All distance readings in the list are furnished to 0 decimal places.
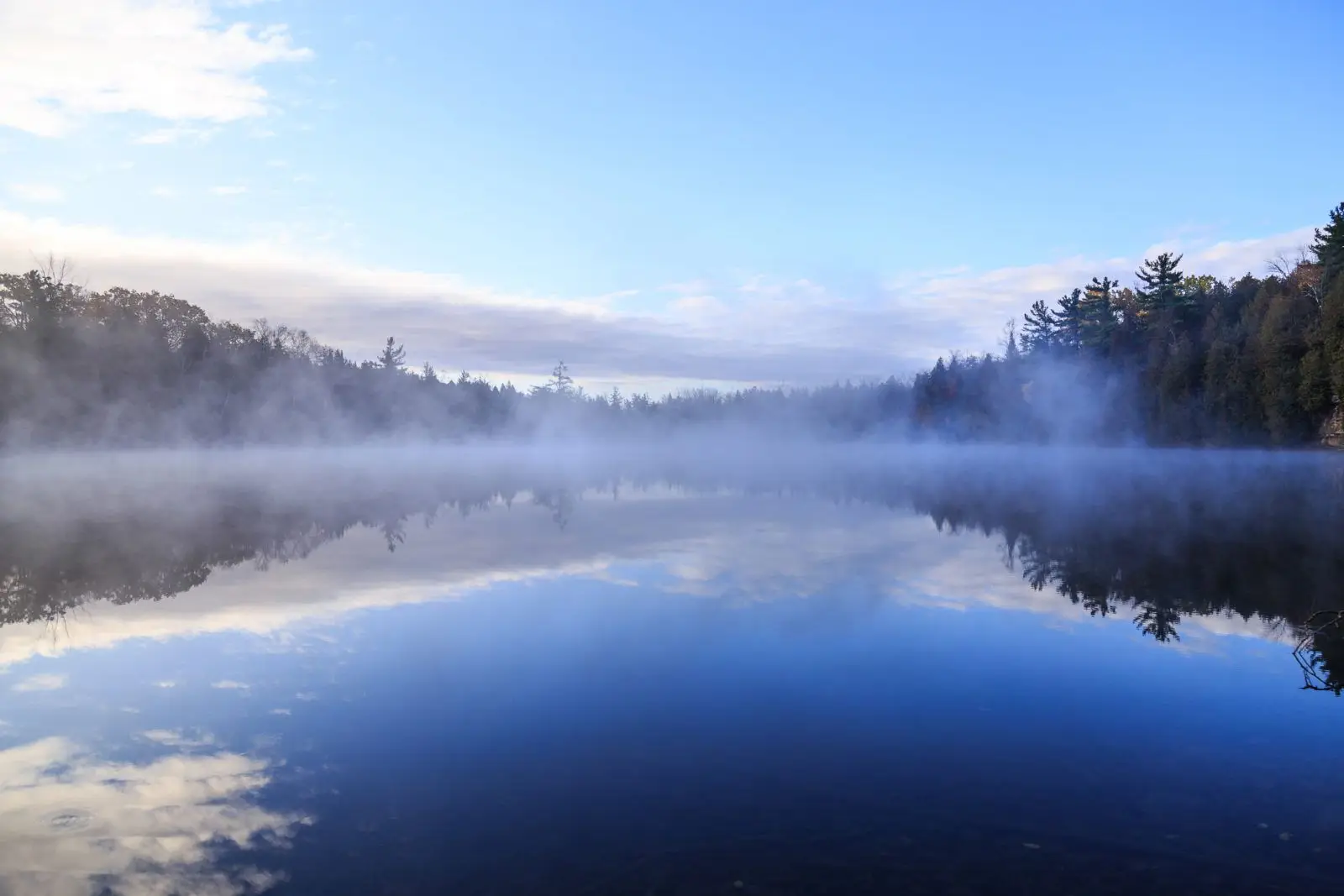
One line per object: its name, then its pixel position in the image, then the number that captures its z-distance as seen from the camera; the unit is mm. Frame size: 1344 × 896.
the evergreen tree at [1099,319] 79312
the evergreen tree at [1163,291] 70375
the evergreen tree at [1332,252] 49688
